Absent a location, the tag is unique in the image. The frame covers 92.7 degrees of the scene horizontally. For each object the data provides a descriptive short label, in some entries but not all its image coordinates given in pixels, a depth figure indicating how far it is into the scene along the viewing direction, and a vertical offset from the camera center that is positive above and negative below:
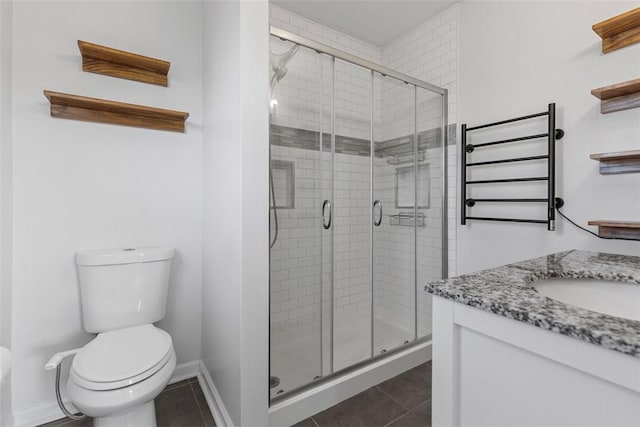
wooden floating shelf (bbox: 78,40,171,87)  1.62 +0.84
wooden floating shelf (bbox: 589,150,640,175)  1.36 +0.23
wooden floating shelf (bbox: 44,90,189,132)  1.59 +0.56
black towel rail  1.69 +0.27
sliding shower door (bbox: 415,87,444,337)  2.28 +0.09
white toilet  1.17 -0.62
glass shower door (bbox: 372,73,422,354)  2.09 -0.04
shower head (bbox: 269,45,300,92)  1.59 +0.78
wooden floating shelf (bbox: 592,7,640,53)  1.42 +0.87
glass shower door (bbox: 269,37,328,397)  1.63 -0.03
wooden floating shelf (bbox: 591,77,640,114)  1.37 +0.55
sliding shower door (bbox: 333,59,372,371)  1.91 -0.04
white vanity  0.53 -0.31
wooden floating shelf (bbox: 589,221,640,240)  1.37 -0.09
